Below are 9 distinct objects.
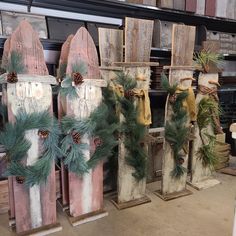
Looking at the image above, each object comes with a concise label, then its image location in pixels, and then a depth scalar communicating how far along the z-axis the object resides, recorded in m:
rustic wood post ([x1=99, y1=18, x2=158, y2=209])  1.80
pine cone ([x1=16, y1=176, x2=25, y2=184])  1.50
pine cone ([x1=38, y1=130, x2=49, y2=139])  1.53
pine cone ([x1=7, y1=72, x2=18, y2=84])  1.41
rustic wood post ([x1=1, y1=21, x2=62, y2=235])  1.46
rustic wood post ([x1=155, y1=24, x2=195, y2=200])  1.92
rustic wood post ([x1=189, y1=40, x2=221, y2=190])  2.09
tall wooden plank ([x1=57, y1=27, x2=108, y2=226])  1.61
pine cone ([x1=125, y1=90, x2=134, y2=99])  1.77
